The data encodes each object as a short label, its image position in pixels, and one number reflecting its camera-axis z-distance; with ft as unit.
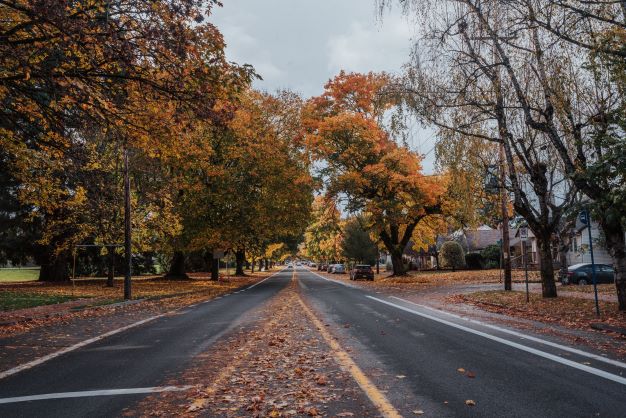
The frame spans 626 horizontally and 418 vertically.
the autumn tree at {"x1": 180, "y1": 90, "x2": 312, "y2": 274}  109.70
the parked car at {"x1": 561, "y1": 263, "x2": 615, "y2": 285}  88.22
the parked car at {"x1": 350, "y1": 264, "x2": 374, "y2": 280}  142.20
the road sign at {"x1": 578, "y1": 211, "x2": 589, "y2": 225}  42.68
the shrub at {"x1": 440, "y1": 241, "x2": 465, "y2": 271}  190.62
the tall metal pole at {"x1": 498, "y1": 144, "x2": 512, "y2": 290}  70.13
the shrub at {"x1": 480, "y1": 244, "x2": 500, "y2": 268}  183.62
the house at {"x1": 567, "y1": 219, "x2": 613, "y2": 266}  131.92
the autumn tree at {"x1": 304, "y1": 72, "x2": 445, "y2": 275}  114.42
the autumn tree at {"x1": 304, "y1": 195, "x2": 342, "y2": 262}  130.72
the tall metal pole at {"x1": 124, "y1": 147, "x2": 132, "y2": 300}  67.51
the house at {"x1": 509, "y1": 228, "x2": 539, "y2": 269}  177.68
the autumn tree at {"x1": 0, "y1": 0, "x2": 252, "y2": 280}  29.60
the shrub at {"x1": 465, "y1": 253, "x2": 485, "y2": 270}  186.80
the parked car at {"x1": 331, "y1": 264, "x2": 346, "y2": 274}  229.04
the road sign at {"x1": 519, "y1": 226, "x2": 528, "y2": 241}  62.21
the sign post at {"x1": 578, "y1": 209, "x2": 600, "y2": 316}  42.65
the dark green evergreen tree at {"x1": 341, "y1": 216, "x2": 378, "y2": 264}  202.90
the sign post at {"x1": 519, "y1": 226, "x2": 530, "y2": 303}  62.22
